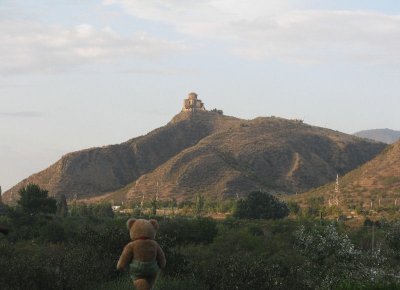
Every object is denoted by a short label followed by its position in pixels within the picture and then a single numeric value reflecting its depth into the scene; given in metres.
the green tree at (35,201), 59.88
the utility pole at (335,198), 86.21
